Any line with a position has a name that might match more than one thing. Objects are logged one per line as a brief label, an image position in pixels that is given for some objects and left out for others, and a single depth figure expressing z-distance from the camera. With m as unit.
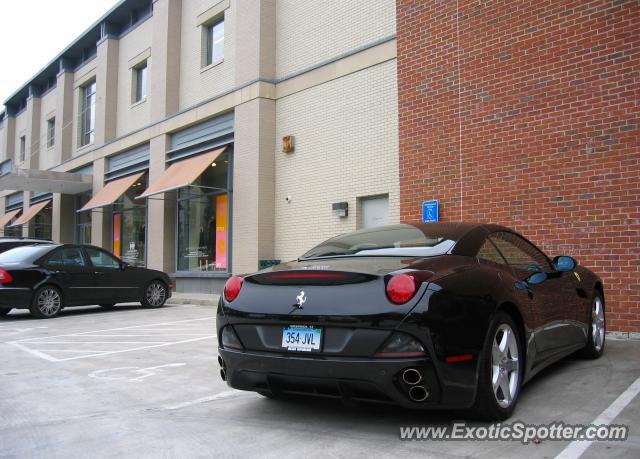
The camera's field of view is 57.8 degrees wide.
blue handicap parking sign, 9.32
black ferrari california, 3.36
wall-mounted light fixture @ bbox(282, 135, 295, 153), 14.22
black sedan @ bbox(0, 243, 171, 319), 10.86
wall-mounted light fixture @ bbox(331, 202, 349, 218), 12.52
